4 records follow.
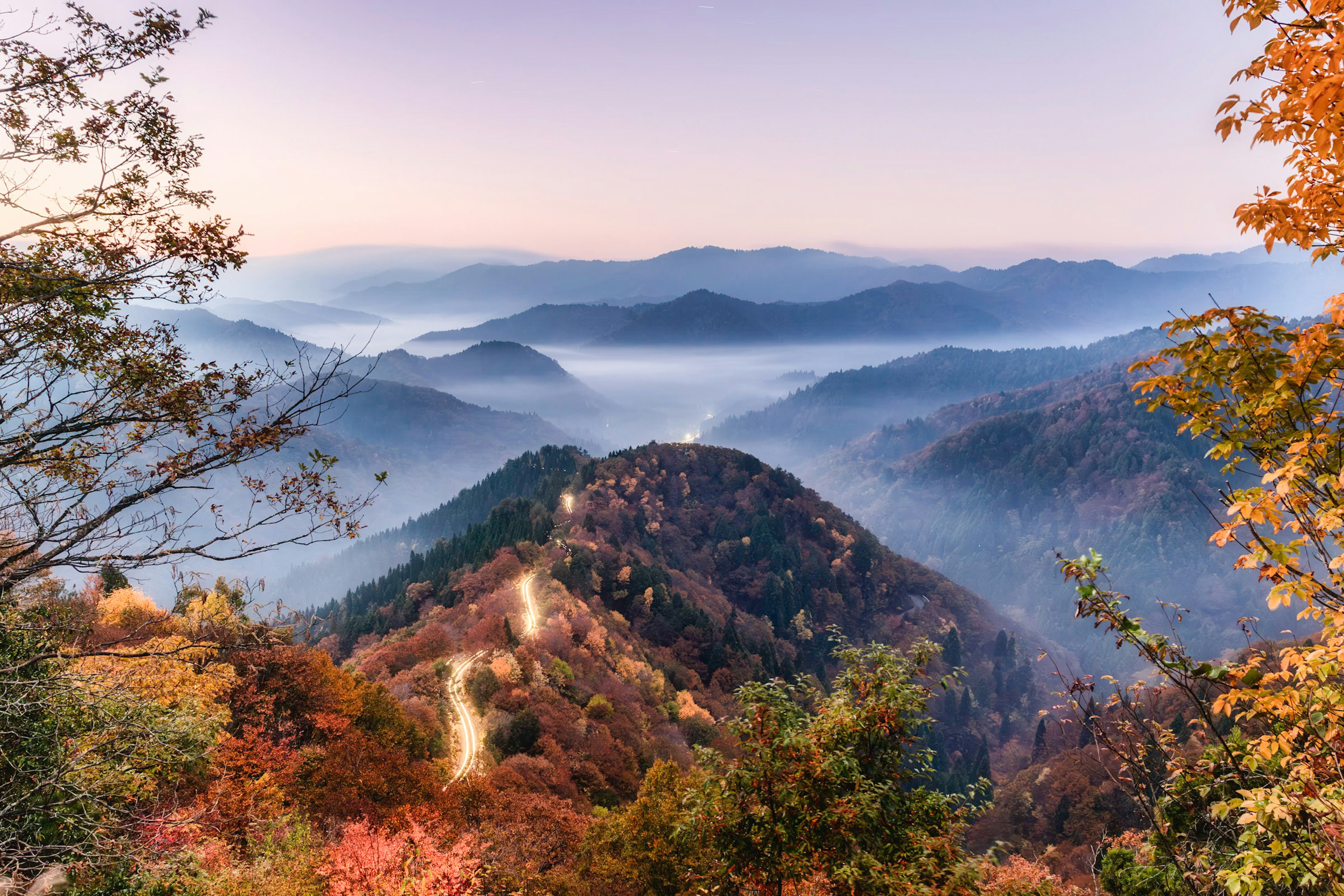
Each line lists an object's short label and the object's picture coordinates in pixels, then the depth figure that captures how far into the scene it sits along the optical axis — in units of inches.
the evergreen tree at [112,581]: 1407.5
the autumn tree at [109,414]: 374.6
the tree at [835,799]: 484.1
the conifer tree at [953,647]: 7185.0
